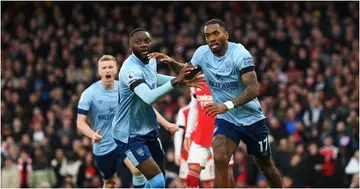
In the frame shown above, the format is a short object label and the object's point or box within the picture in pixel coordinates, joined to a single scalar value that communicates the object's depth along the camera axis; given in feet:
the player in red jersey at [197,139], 46.44
